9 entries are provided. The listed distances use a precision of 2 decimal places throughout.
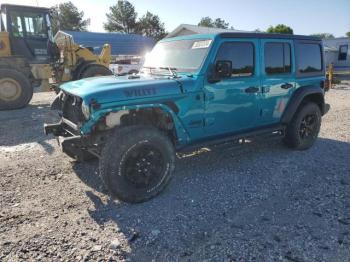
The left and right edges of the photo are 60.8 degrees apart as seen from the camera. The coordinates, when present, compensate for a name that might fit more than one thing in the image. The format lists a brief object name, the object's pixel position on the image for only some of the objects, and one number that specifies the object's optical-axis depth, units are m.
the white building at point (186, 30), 24.61
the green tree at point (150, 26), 57.66
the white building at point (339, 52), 29.25
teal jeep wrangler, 3.52
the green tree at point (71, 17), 54.59
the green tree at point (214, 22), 80.01
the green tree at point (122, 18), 57.66
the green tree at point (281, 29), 36.34
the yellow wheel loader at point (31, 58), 9.90
